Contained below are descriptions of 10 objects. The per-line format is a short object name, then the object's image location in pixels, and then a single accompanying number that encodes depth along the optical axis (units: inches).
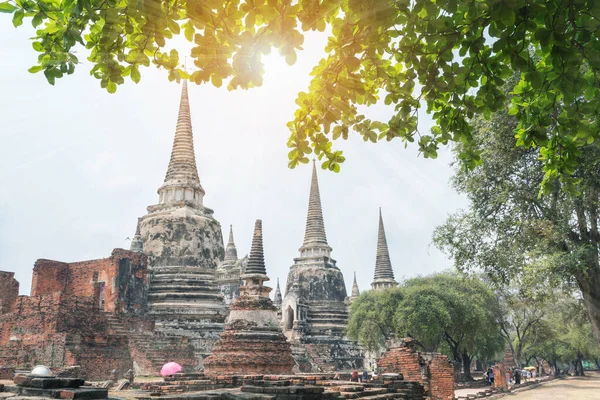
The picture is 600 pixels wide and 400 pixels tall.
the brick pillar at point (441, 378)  583.2
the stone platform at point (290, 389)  217.2
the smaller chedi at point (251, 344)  625.6
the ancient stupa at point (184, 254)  1018.7
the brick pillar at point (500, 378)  1079.2
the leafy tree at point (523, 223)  430.9
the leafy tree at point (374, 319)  1250.0
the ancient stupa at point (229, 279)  1199.1
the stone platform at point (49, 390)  174.0
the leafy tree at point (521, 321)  1499.8
